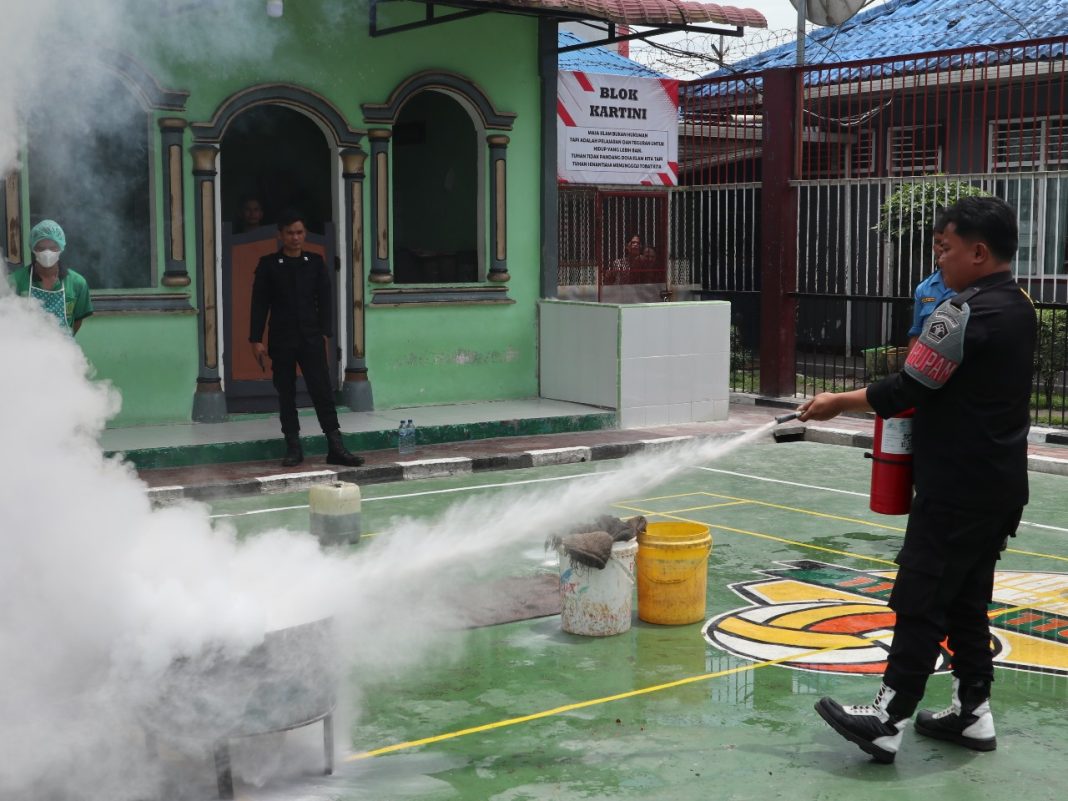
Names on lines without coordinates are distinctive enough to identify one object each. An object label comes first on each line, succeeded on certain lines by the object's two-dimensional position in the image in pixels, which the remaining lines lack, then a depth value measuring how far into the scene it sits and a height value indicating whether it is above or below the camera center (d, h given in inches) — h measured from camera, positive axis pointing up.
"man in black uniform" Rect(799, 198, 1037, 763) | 211.3 -23.4
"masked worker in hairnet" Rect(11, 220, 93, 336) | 347.3 +4.8
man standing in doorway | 468.8 -4.6
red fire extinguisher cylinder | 227.5 -28.2
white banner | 648.4 +84.6
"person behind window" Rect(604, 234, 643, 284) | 683.4 +17.6
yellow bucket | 291.0 -60.6
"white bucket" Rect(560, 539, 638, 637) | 285.0 -62.8
